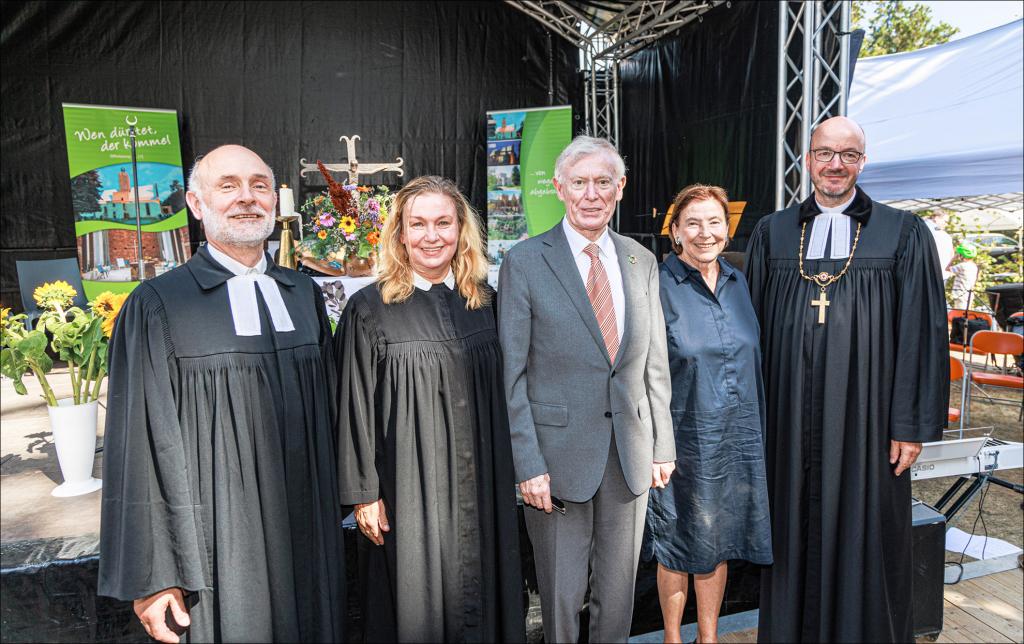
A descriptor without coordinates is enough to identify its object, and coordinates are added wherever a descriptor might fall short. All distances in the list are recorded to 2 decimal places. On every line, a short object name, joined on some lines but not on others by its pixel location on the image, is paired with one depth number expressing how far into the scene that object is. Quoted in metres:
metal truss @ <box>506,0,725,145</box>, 6.47
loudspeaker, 2.46
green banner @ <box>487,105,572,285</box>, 7.25
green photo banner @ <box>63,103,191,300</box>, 6.42
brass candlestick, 3.68
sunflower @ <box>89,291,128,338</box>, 2.18
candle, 3.85
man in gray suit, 1.82
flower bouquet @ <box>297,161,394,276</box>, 3.79
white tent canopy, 5.38
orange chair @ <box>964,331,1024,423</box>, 4.85
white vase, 2.17
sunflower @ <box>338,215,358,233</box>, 3.76
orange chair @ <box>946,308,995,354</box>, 7.36
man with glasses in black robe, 2.08
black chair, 4.91
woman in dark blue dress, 2.01
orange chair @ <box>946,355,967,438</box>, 4.70
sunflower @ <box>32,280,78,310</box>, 2.21
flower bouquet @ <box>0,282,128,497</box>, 2.15
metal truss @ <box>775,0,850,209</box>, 3.93
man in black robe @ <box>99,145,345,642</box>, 1.42
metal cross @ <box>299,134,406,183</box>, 5.19
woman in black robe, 1.69
